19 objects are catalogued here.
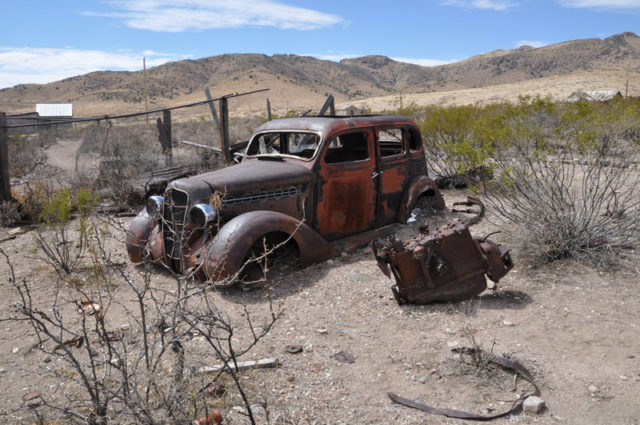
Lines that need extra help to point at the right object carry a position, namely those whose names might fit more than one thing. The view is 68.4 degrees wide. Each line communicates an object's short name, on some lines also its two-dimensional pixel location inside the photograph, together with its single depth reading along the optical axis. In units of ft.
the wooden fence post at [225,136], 26.87
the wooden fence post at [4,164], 24.49
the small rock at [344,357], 11.18
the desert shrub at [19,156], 38.75
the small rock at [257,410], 9.46
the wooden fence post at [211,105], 35.33
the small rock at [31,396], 10.11
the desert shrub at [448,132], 32.19
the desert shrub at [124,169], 28.55
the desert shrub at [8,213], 24.53
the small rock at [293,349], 11.57
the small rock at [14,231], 23.38
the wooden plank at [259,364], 10.78
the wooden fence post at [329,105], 34.78
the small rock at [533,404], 9.05
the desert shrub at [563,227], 15.92
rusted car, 15.07
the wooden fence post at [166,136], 33.81
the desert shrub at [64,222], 17.24
